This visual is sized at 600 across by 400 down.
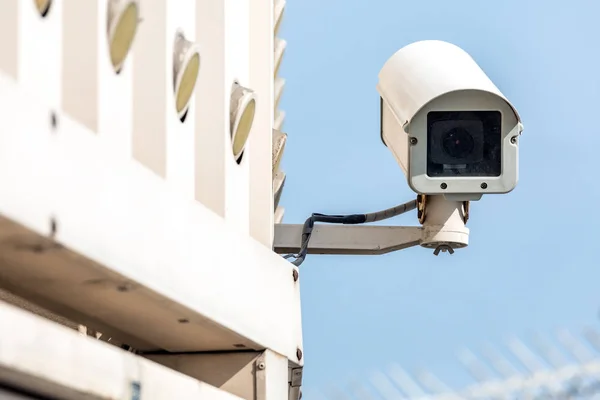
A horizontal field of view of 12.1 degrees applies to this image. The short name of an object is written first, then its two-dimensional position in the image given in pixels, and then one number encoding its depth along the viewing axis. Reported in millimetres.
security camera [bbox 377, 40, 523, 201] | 10211
